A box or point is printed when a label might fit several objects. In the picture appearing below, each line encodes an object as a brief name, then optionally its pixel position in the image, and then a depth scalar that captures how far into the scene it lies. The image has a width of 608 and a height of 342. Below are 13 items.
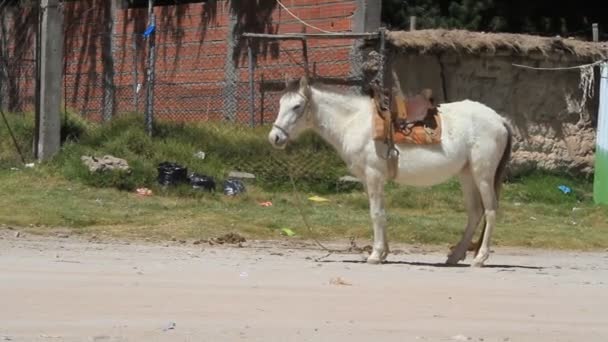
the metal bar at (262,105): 22.03
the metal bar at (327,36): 19.61
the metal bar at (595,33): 22.06
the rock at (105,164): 19.20
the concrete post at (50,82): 20.81
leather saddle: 13.51
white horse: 13.55
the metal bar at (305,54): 21.34
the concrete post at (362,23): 20.81
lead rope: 15.04
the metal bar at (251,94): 21.91
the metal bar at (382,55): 20.21
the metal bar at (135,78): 24.20
